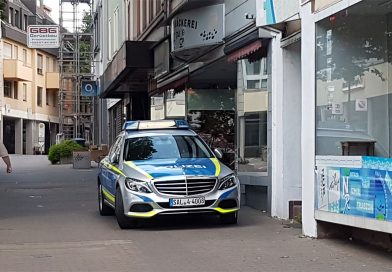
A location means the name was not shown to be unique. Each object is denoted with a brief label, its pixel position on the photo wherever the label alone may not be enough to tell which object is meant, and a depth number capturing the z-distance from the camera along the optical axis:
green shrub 35.59
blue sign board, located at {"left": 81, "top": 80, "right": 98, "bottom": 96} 44.34
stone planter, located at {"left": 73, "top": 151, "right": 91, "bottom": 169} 31.61
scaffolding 53.91
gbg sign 37.78
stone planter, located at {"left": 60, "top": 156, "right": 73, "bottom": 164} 35.88
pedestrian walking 17.59
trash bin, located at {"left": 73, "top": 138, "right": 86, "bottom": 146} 40.69
